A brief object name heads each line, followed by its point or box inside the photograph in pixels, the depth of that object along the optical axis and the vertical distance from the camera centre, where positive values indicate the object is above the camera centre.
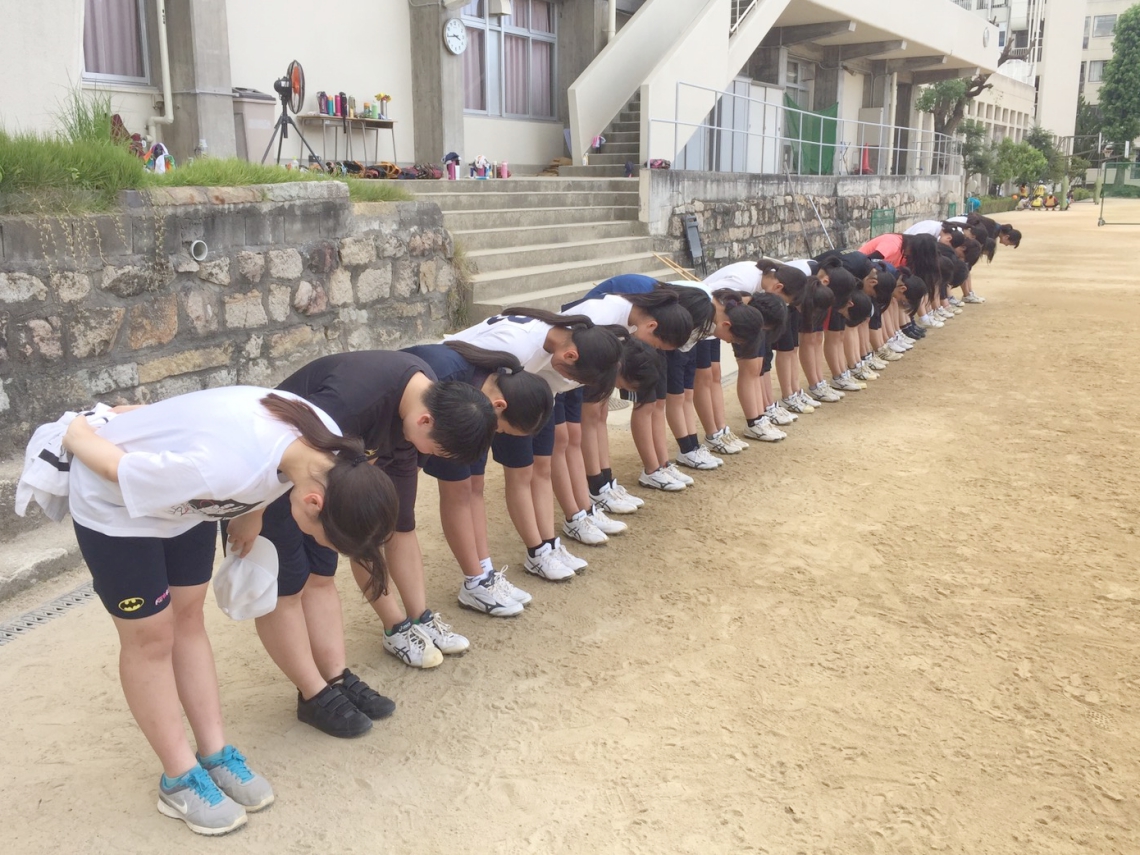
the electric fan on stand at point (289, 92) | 7.93 +1.14
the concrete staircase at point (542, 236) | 7.09 -0.09
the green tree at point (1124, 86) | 43.56 +6.29
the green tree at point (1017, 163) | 31.25 +2.00
